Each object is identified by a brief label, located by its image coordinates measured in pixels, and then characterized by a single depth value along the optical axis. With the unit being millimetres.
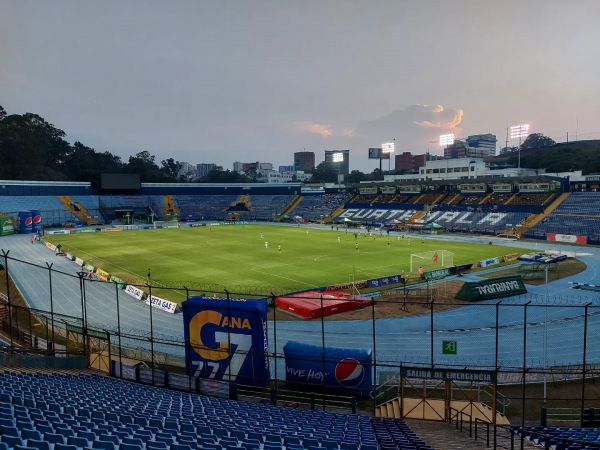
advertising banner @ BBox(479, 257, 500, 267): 47331
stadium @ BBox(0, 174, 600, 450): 11602
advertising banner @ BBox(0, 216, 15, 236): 76744
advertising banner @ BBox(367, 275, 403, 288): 37938
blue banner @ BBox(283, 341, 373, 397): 18469
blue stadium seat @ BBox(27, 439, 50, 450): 7529
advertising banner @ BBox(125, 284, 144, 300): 33875
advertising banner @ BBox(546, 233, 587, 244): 63812
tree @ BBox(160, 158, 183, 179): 195875
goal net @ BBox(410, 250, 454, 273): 45438
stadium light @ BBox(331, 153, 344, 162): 164250
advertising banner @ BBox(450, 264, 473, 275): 43938
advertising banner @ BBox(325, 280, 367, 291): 35812
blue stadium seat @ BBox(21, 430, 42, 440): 8133
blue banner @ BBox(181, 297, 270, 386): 18531
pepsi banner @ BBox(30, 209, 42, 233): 81812
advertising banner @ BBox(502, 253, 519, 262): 50750
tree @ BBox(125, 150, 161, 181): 156150
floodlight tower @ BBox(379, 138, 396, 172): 137800
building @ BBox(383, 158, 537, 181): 101375
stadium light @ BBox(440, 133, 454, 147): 120750
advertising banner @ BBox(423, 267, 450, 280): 41250
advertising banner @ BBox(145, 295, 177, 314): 30681
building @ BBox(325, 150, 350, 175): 164462
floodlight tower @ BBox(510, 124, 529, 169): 101875
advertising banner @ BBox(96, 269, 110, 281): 40500
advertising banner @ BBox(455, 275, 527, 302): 33625
